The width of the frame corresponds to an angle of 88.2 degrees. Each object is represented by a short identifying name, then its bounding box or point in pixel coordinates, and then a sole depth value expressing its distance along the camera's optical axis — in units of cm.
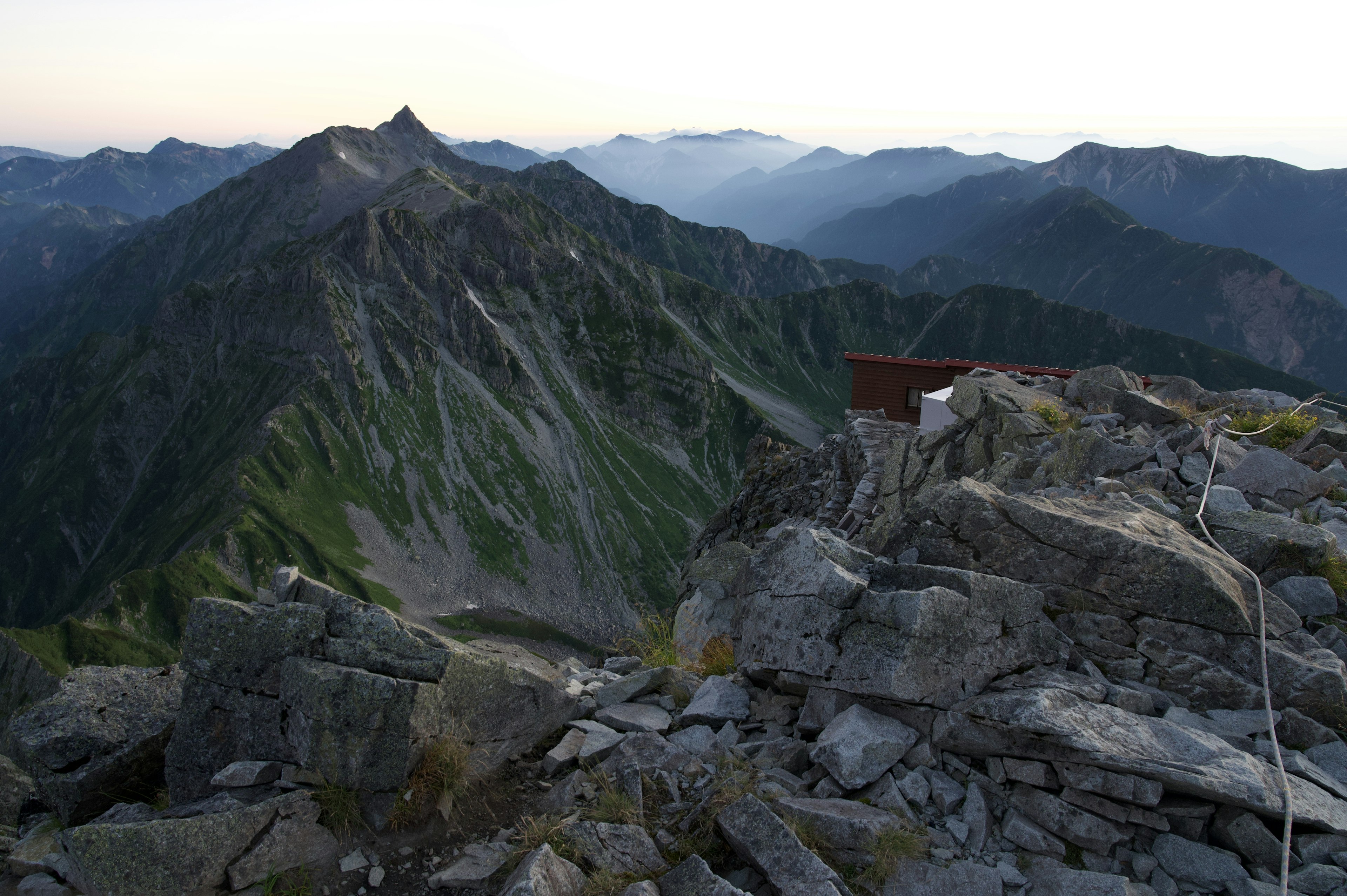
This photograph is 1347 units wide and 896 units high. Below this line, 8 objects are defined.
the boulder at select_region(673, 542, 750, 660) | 1789
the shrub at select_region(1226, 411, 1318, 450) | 1600
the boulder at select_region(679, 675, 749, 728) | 1067
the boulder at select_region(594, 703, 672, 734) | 1083
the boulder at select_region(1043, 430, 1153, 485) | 1508
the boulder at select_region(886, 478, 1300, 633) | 978
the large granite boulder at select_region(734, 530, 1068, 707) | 914
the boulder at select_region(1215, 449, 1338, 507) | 1321
